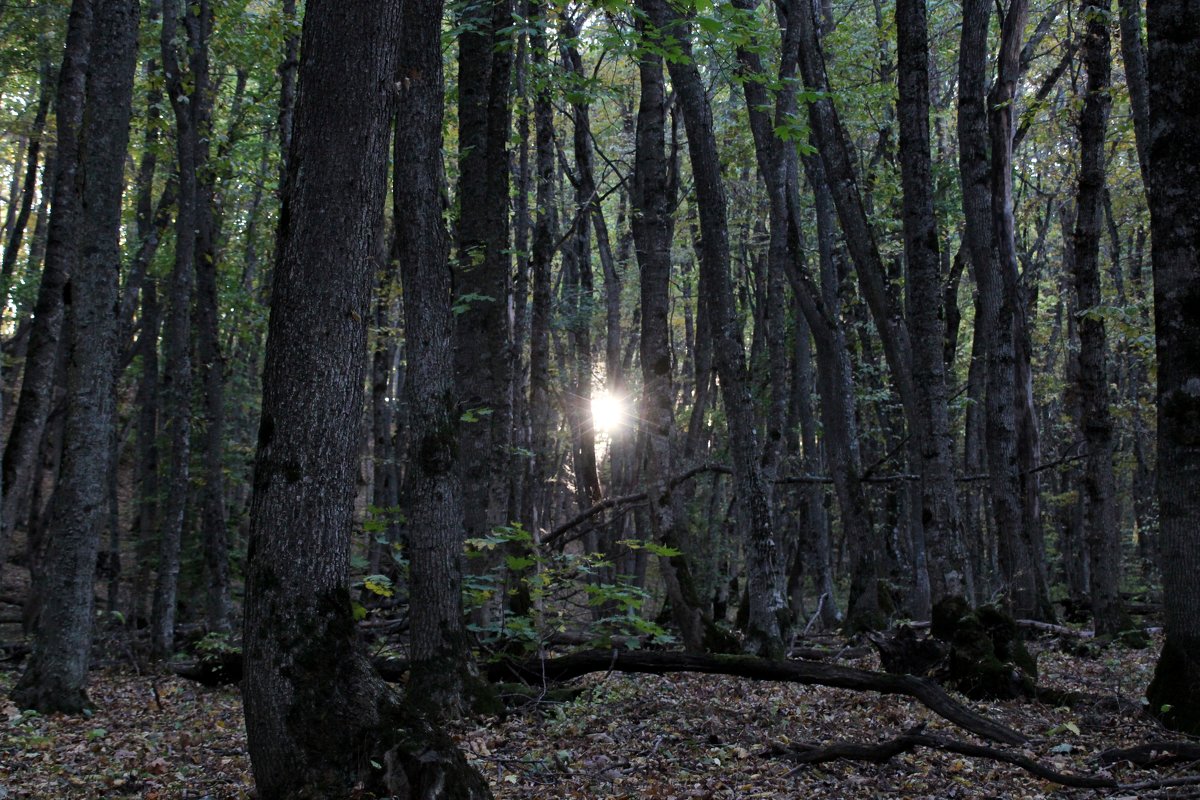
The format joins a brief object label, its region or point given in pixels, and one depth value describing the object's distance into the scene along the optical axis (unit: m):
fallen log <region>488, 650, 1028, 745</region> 6.91
